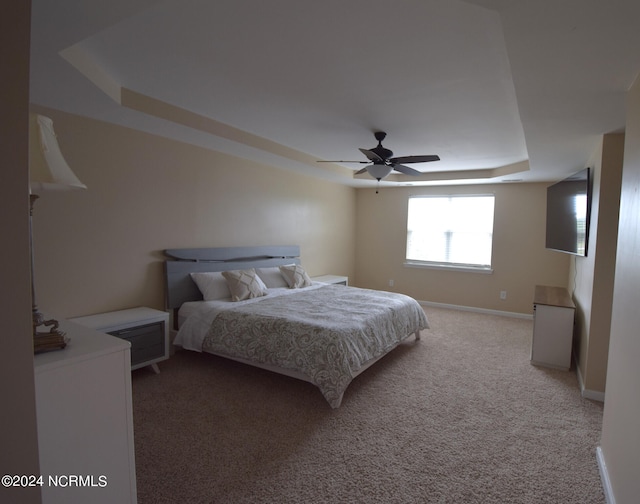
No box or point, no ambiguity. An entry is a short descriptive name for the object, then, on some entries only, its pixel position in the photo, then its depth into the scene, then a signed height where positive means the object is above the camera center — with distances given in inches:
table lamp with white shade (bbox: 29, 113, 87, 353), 51.8 +8.2
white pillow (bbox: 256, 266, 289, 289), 183.2 -26.3
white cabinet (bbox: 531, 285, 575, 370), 140.9 -40.8
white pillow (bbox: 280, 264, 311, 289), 188.6 -26.1
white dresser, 48.4 -30.1
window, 236.5 +1.3
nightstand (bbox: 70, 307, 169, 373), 116.0 -36.7
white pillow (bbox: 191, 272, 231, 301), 151.8 -26.1
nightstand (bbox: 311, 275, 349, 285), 223.0 -32.7
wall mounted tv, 128.3 +9.6
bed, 111.2 -33.4
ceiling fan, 135.0 +28.9
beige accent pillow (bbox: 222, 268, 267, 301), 154.8 -26.1
